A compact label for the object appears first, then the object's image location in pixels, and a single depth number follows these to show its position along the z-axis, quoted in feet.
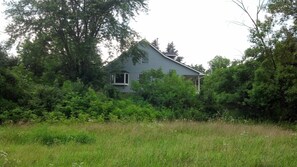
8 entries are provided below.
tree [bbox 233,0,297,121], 68.85
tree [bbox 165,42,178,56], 324.84
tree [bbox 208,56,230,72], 264.93
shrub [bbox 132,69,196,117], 86.28
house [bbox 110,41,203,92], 141.18
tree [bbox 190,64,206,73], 311.02
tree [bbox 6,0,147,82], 110.93
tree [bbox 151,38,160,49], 298.88
